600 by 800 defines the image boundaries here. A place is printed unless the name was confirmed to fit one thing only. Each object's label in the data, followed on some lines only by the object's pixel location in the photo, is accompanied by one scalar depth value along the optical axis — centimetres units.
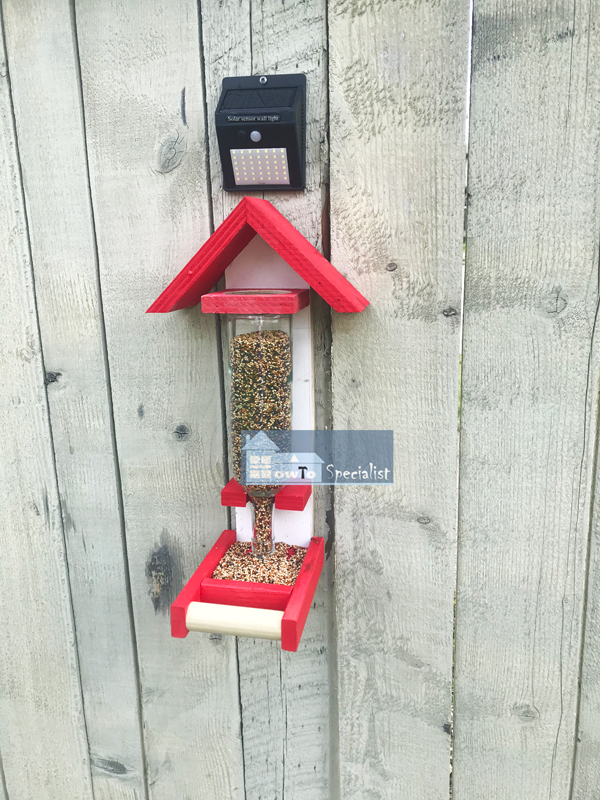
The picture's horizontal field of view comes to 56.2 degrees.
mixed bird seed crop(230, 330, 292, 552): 82
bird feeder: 78
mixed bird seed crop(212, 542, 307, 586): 90
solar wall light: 83
